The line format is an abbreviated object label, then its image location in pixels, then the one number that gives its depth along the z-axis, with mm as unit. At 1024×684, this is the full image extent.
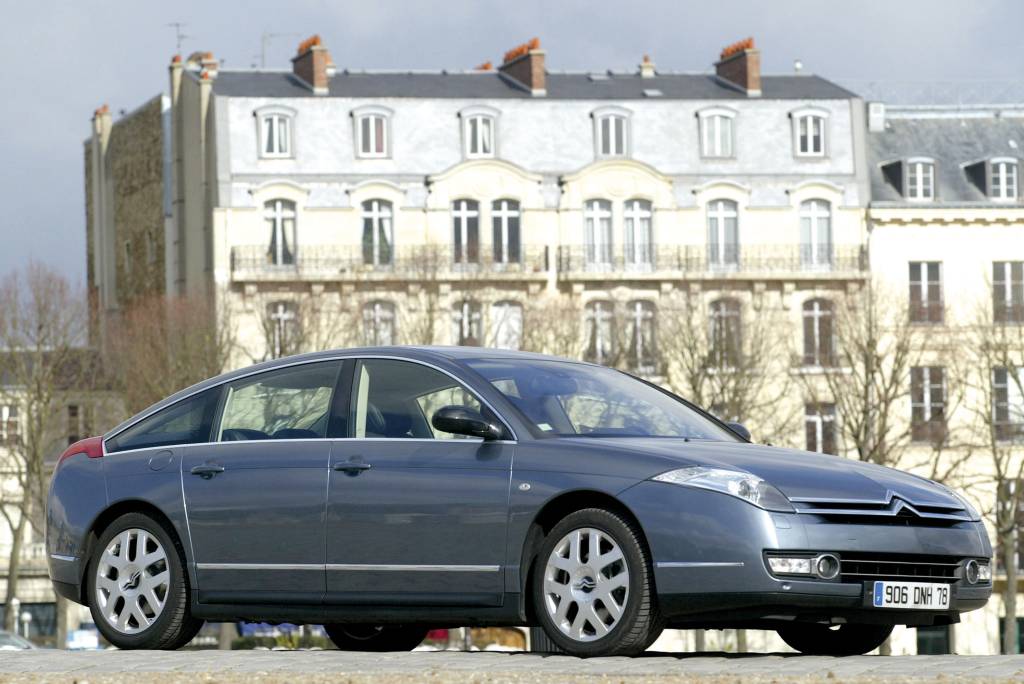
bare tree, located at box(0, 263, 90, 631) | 57375
